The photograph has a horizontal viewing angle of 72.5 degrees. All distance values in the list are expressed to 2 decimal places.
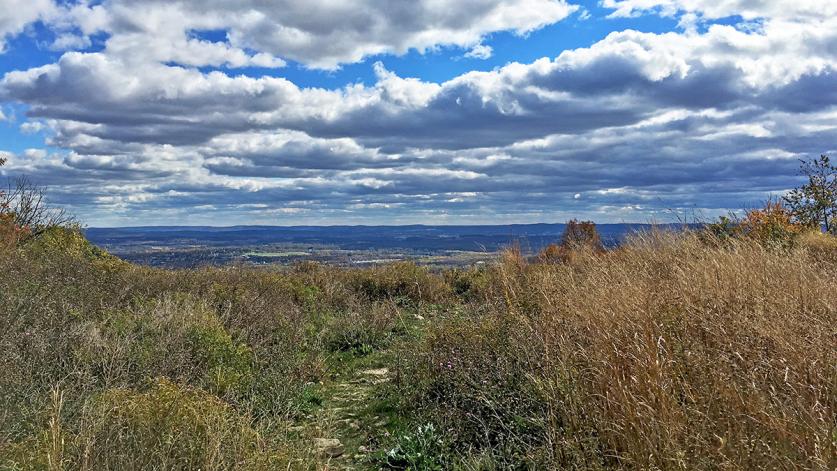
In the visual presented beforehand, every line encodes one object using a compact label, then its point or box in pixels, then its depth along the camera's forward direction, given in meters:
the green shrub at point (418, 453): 4.68
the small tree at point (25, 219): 15.95
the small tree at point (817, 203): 20.44
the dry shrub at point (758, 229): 10.74
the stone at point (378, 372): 8.15
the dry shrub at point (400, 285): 15.37
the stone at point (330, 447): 5.08
